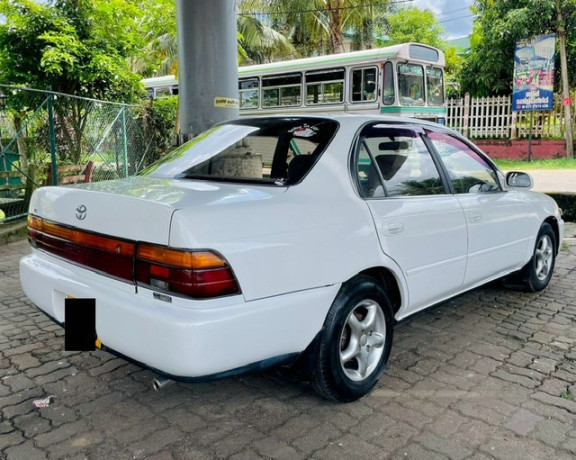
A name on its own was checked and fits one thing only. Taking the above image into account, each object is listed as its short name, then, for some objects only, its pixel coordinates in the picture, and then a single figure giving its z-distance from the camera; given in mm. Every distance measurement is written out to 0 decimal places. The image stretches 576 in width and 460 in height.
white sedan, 2234
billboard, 17312
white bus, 12945
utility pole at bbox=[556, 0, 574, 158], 17156
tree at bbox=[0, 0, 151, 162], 9570
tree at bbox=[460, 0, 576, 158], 17297
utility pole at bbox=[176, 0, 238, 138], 5762
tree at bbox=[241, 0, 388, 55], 24406
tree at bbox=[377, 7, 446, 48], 34062
